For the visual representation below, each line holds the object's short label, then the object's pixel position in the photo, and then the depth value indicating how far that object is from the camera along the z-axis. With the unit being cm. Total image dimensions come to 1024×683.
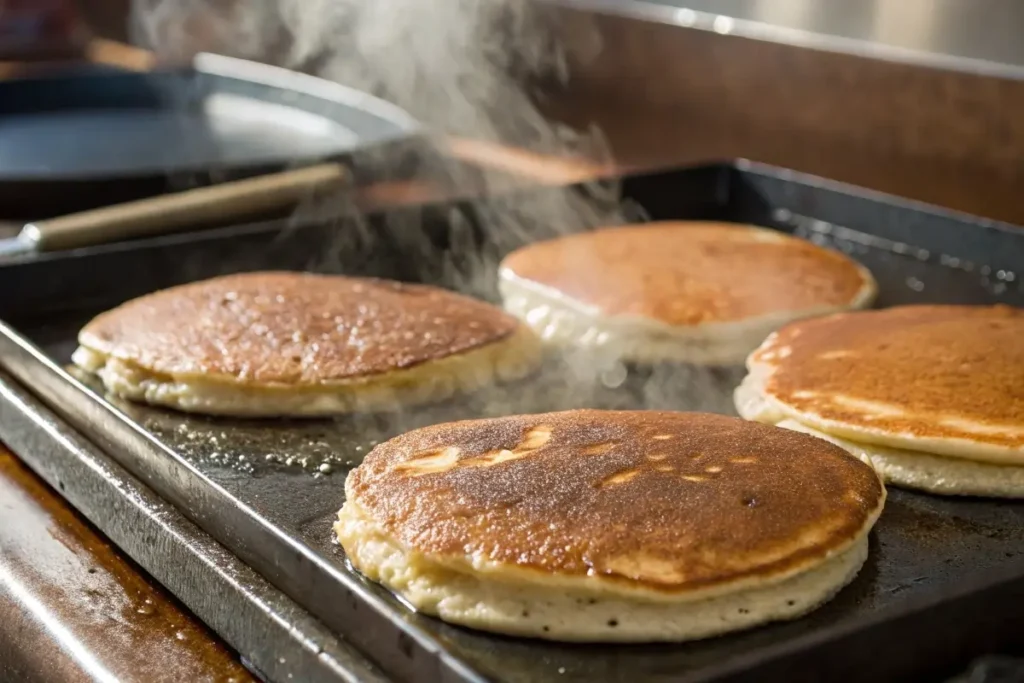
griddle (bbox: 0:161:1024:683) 42
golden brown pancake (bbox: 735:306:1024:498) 49
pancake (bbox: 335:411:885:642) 43
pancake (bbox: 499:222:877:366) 57
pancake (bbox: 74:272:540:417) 53
